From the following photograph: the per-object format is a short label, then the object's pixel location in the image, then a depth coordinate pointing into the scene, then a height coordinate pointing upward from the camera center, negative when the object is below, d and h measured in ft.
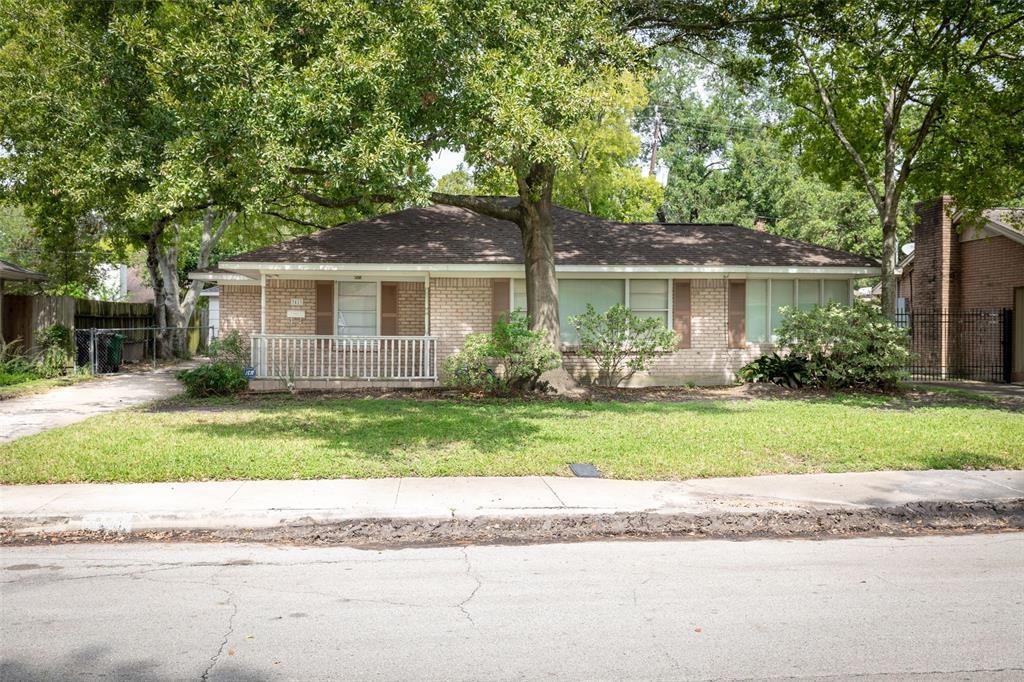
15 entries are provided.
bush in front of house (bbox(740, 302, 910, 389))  53.93 -1.29
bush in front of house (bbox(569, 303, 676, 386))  57.93 -0.78
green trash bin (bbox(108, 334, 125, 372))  75.41 -2.14
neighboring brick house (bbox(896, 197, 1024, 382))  71.31 +3.41
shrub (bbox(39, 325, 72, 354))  68.44 -0.84
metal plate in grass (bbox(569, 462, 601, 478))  29.32 -5.30
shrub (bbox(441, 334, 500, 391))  51.47 -2.44
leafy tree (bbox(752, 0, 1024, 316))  52.03 +17.38
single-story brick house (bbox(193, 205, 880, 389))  57.77 +2.80
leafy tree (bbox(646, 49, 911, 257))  123.24 +27.28
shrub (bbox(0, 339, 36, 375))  63.67 -2.60
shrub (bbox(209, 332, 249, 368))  59.98 -1.72
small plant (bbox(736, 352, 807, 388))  57.62 -3.24
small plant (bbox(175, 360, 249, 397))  51.55 -3.39
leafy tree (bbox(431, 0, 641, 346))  37.37 +12.03
